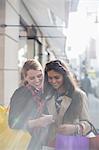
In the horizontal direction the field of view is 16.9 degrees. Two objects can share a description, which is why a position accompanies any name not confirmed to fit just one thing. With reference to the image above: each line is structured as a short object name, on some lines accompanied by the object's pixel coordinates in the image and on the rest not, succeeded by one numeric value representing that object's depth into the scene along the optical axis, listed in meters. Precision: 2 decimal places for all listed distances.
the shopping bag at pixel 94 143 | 2.09
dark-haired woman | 2.31
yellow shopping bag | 2.58
